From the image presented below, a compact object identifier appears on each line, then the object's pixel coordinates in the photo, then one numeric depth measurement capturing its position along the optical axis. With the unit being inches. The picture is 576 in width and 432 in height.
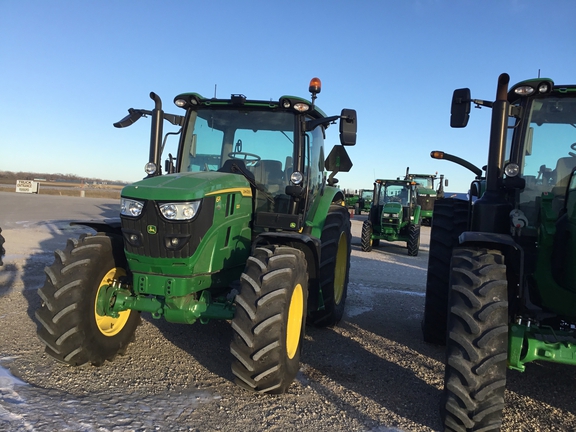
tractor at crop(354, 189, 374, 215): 1155.9
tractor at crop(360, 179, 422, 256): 538.3
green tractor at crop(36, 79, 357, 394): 131.8
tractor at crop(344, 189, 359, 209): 1349.0
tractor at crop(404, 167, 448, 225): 901.8
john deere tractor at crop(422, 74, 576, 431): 109.9
